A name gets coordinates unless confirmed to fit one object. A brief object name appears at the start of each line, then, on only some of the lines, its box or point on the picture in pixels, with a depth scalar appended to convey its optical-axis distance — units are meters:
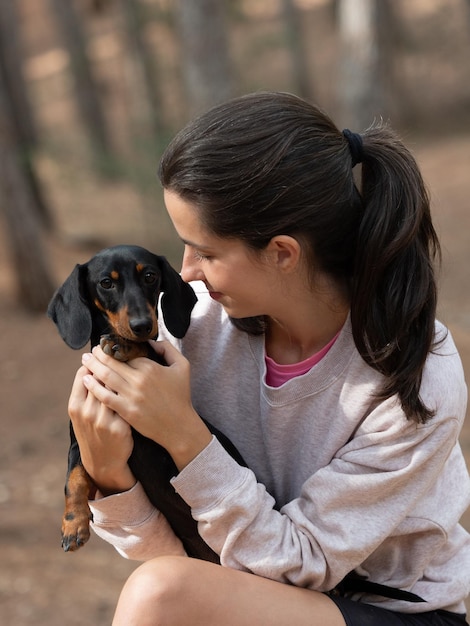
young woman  2.11
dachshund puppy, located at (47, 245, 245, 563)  2.29
